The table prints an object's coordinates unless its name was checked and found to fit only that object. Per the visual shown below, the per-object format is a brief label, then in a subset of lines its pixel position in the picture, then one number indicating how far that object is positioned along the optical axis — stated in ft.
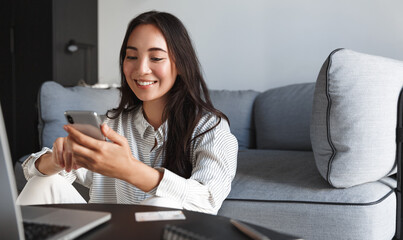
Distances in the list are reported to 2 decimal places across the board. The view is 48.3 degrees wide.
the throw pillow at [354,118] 4.59
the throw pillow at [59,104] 7.04
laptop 1.79
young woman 3.76
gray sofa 4.52
